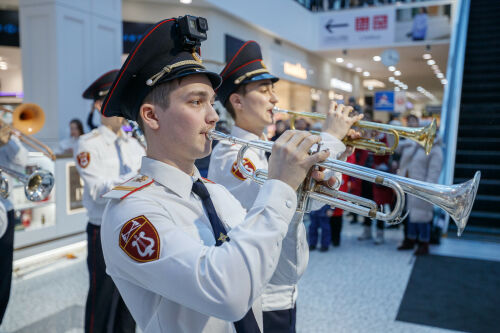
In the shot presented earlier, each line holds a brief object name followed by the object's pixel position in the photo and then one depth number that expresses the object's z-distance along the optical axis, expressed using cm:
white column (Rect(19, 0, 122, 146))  584
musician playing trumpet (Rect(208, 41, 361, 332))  147
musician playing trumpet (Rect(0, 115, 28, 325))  252
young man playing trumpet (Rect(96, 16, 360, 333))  90
